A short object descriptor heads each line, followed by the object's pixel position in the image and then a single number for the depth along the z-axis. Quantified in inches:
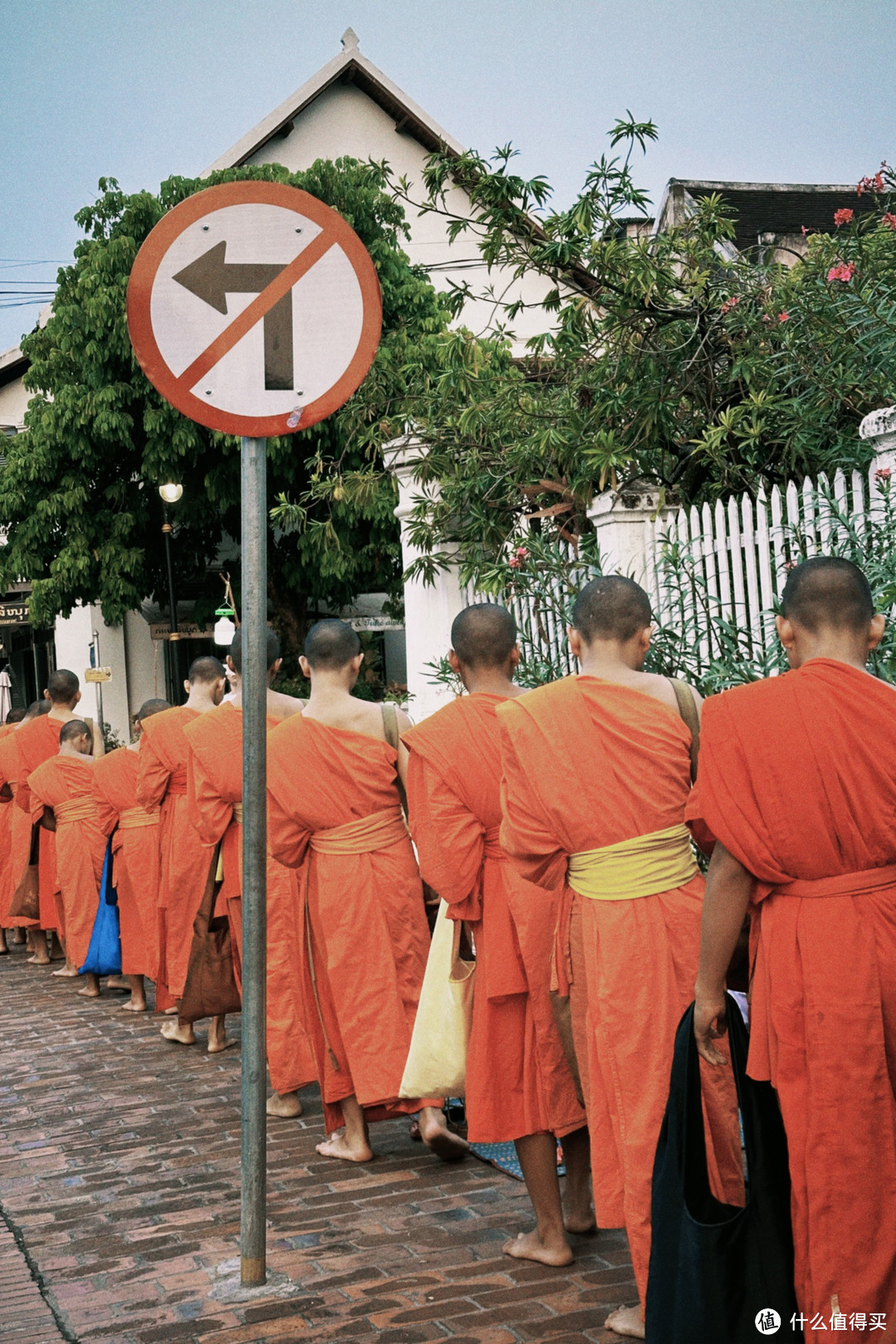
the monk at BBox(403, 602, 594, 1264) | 176.4
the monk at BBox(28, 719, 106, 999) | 401.7
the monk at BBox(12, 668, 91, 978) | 438.9
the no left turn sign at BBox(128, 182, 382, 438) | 161.0
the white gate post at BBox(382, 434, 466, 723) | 360.8
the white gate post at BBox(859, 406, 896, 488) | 216.5
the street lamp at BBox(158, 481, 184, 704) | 761.0
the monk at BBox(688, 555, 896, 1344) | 128.6
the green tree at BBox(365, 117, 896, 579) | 277.9
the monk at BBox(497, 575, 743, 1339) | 153.2
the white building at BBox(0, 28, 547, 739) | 1013.8
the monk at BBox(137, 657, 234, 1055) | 321.1
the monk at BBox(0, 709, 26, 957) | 490.0
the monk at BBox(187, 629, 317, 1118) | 252.8
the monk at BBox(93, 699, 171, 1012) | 361.4
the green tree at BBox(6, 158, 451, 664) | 780.0
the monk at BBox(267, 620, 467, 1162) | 223.3
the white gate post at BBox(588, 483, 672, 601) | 278.1
